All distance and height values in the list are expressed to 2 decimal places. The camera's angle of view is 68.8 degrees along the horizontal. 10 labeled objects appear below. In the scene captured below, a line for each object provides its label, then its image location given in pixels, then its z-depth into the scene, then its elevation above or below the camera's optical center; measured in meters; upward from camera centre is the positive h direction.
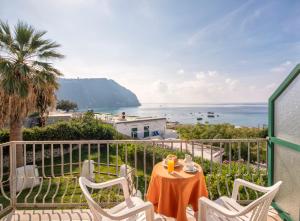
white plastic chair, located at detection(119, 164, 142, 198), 3.62 -1.09
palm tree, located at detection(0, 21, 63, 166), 8.29 +1.46
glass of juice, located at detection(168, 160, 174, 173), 2.60 -0.70
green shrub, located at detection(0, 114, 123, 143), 15.23 -1.74
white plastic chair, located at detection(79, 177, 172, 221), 1.83 -0.90
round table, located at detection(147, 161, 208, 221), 2.37 -0.93
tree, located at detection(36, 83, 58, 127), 9.20 +0.41
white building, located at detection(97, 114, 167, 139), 26.55 -2.36
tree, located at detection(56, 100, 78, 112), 49.28 +0.81
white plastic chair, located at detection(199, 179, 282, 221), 1.84 -0.91
